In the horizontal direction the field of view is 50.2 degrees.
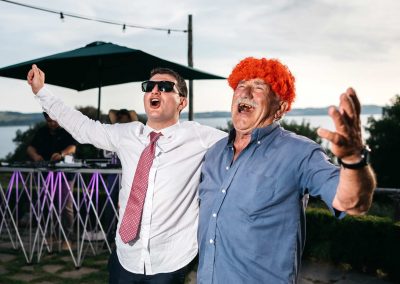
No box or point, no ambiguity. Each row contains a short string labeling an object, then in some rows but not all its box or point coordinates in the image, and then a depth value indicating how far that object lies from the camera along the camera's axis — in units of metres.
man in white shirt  2.31
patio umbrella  5.73
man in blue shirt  1.71
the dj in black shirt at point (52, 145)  6.05
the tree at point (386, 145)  16.70
